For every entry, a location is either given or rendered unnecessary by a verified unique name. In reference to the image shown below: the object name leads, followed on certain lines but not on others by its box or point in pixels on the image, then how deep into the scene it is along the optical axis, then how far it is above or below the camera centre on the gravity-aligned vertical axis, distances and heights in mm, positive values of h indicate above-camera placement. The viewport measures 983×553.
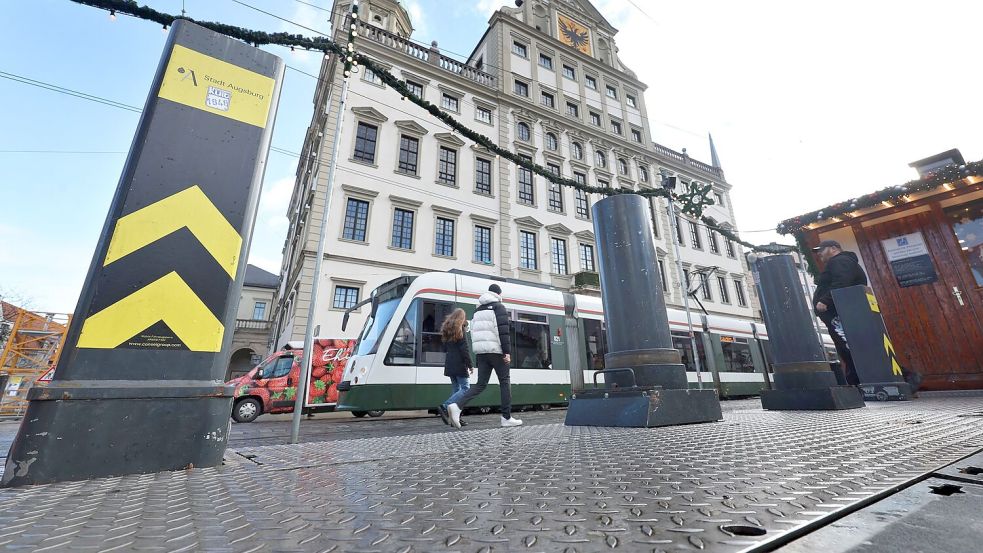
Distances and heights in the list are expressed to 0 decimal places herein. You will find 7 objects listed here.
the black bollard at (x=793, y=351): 4031 +337
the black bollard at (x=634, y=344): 2920 +320
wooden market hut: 5957 +1900
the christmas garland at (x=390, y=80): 3607 +3443
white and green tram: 6961 +885
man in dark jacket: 6023 +1510
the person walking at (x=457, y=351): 5156 +476
